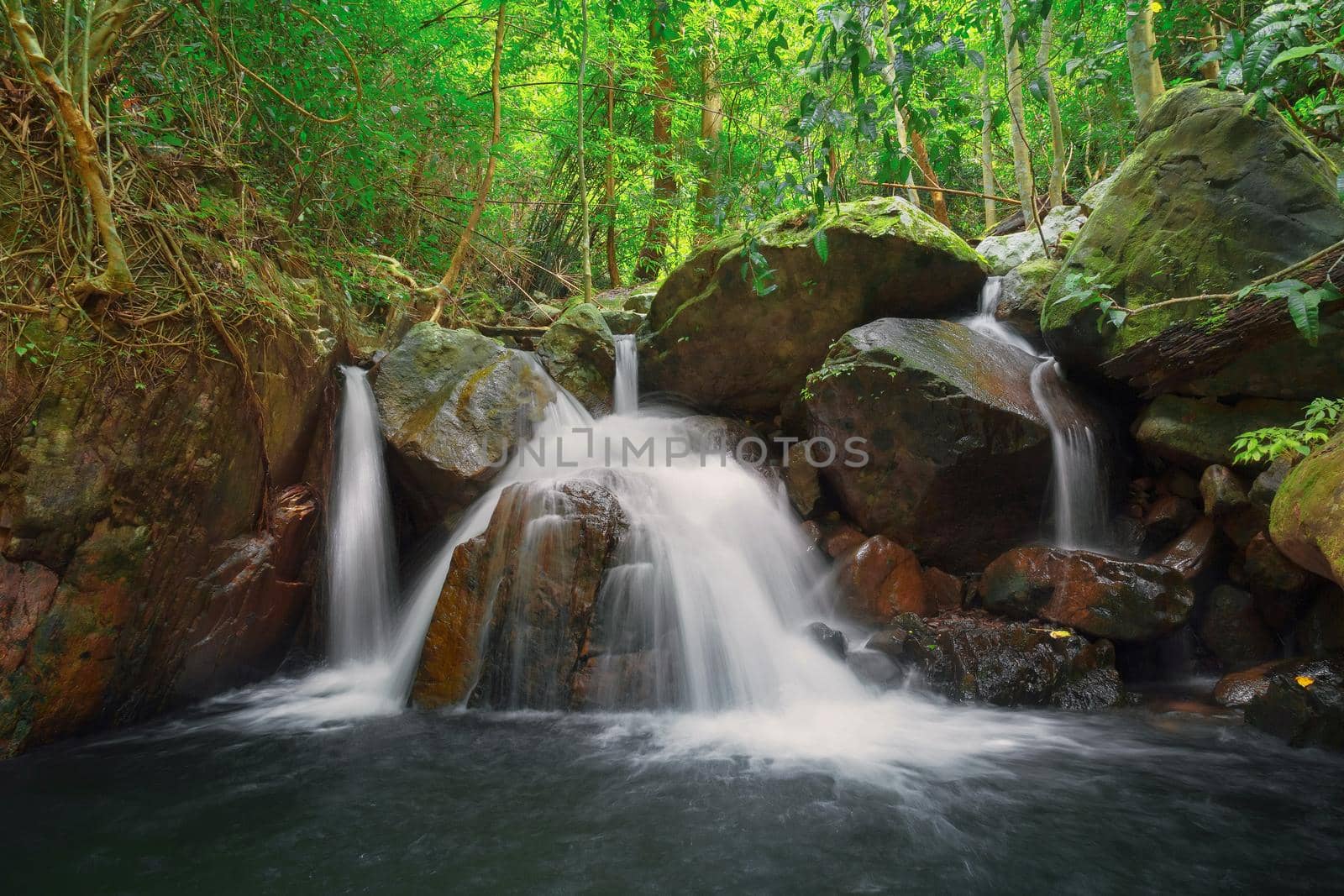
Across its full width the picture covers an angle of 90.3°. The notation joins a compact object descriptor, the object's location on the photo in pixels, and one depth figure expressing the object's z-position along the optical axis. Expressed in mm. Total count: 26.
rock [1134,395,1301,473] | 4801
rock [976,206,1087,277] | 7629
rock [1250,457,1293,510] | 4281
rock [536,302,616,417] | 7809
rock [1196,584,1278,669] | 4773
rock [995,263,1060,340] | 6527
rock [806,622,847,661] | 5145
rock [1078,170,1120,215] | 7957
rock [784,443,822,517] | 6391
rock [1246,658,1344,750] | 3674
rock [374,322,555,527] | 6184
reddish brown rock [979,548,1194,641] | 4699
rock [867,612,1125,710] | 4594
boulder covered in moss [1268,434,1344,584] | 3055
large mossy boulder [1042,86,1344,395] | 4754
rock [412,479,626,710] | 4715
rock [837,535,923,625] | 5641
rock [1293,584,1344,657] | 4387
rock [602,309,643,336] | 8930
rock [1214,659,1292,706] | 4258
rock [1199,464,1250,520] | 4750
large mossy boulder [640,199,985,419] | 6746
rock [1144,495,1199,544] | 5305
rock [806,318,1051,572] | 5500
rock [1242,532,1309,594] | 4547
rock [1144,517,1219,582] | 4988
